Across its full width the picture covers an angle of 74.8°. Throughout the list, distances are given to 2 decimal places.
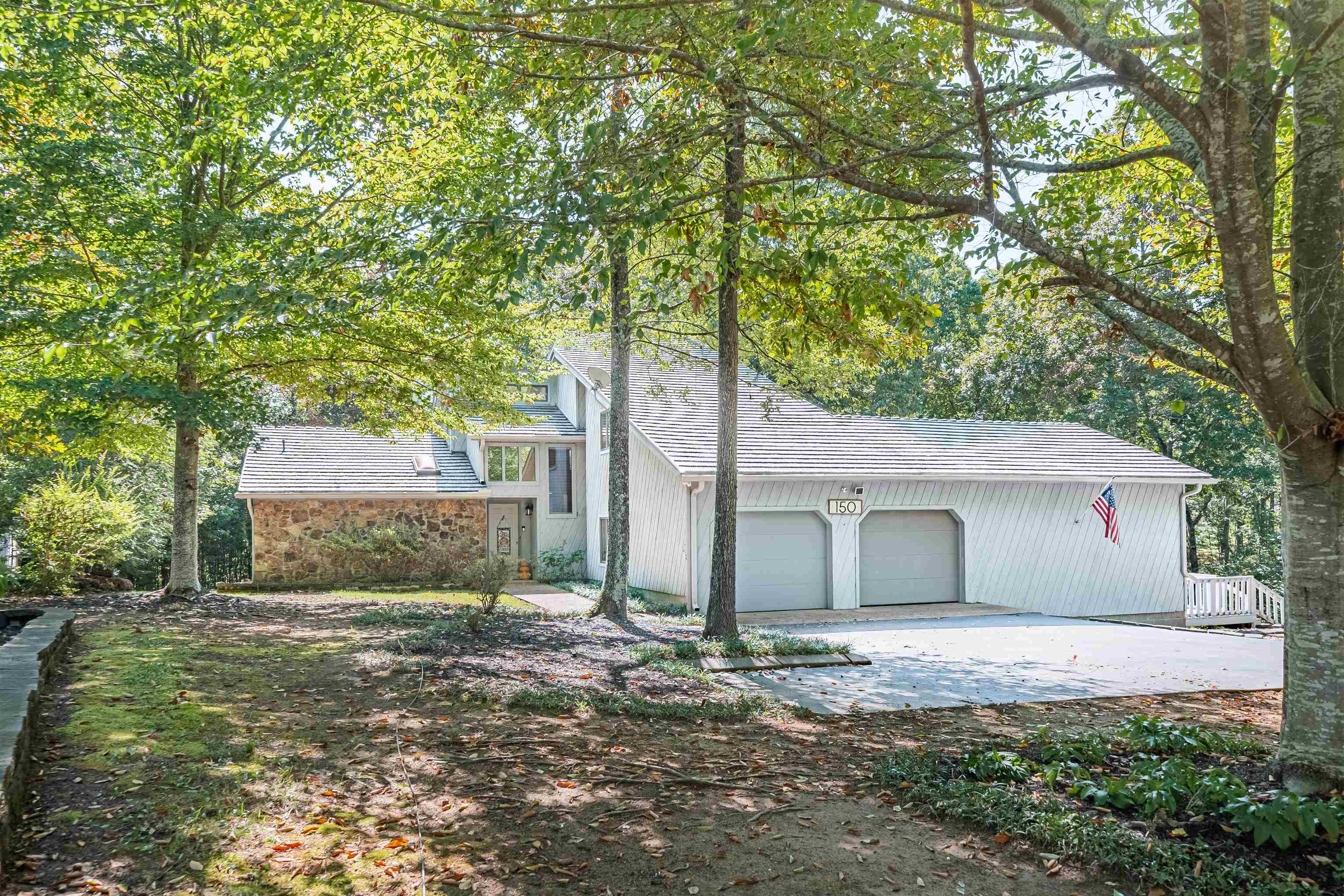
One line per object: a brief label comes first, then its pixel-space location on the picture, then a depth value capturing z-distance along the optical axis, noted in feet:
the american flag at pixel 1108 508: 55.77
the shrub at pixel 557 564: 70.74
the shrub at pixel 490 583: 37.86
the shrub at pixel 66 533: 48.24
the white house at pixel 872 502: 53.01
